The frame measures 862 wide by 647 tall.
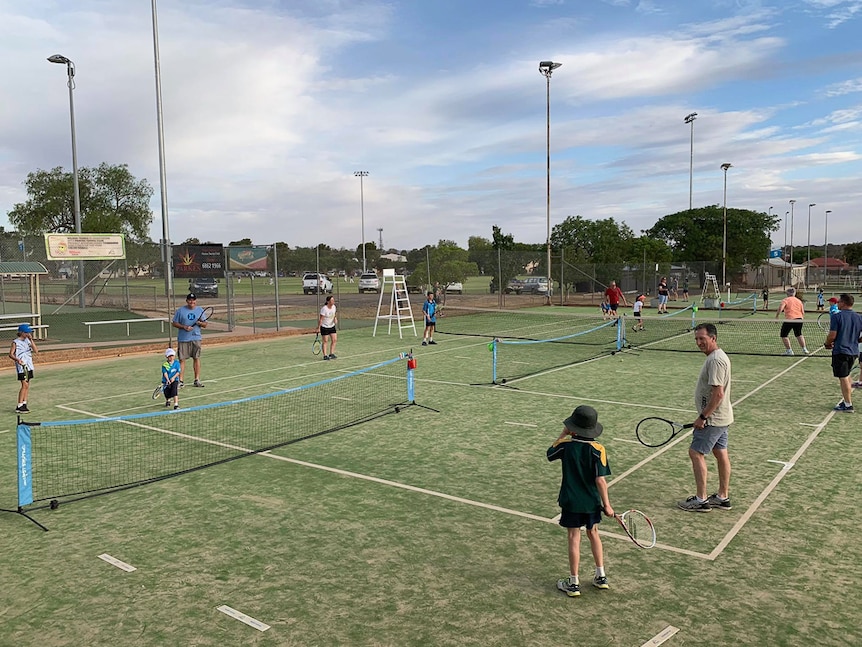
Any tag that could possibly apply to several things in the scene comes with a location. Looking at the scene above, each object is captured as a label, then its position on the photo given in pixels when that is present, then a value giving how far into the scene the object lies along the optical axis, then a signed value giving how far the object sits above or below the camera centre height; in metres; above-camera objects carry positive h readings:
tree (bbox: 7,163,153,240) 57.94 +7.05
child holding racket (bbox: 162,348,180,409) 12.78 -1.84
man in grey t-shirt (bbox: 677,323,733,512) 7.17 -1.54
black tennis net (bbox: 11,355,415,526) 8.80 -2.62
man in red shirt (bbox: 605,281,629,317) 28.92 -0.76
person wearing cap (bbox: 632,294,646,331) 27.14 -1.40
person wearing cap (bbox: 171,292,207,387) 14.95 -1.10
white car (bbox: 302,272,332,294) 56.41 -0.25
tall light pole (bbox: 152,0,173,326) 29.00 +6.25
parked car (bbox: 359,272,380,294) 58.54 -0.29
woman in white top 19.94 -1.23
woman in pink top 18.94 -1.06
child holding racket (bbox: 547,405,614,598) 5.38 -1.62
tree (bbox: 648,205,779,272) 81.44 +5.58
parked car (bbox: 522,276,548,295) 55.06 -0.57
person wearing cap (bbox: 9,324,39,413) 13.04 -1.56
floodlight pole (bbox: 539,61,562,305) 43.39 +13.84
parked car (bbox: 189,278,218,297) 48.97 -0.51
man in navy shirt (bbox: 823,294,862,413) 11.92 -1.16
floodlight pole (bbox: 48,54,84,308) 34.97 +9.67
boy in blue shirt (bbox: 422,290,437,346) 23.02 -1.28
